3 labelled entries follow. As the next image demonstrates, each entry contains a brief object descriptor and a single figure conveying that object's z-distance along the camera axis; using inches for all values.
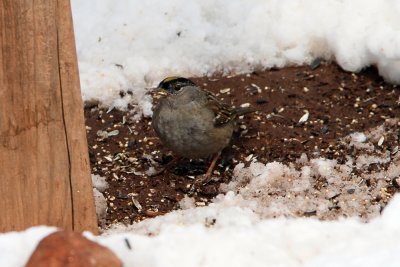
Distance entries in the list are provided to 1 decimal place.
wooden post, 344.2
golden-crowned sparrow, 506.6
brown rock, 309.6
